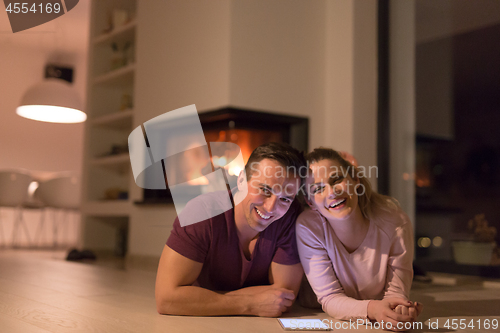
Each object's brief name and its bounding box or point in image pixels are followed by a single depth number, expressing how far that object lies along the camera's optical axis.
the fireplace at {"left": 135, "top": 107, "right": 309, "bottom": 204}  3.25
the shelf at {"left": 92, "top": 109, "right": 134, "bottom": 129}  4.32
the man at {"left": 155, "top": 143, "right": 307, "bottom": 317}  1.56
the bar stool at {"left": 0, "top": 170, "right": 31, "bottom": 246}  5.27
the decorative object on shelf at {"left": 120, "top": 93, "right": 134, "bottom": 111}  4.62
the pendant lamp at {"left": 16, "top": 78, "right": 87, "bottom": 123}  4.09
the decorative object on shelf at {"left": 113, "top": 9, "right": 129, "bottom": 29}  4.62
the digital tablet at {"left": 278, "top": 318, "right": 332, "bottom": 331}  1.46
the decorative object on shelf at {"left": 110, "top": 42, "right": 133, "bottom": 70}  4.72
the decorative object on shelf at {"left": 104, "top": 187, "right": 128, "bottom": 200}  4.52
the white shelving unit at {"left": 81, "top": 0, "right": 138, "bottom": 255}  4.64
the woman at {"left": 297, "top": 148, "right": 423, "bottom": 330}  1.59
